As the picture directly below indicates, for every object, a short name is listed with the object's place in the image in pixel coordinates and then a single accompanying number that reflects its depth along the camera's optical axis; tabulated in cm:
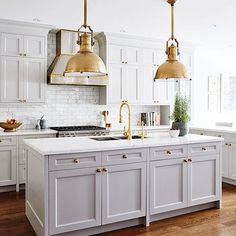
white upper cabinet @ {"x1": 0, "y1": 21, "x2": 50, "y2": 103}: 499
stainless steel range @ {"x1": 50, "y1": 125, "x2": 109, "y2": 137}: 511
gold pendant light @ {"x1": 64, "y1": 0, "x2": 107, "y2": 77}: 298
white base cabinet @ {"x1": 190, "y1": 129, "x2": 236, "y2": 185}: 516
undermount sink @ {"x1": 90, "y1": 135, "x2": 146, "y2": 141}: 388
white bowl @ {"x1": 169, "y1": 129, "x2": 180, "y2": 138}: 396
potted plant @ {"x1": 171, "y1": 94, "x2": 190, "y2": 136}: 412
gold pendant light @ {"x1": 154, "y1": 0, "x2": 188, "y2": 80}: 355
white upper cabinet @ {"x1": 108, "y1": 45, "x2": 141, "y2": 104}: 588
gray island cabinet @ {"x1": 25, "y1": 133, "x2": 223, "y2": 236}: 294
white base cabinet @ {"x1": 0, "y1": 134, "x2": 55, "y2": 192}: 475
